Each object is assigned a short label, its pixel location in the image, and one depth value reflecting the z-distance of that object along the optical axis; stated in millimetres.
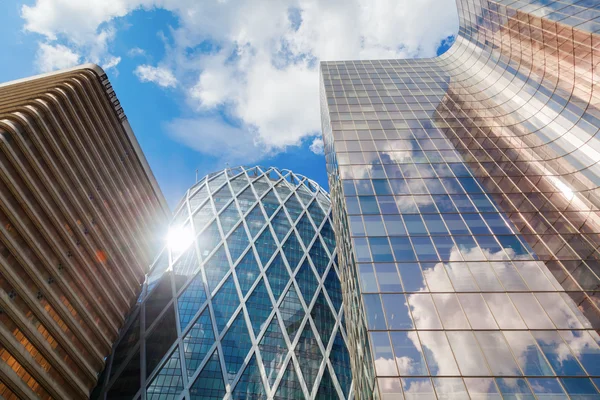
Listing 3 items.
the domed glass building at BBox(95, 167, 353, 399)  47250
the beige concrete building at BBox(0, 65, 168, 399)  30016
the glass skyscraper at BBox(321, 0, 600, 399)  17516
